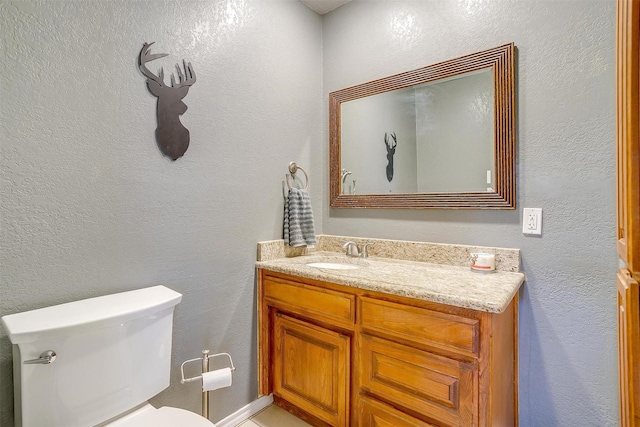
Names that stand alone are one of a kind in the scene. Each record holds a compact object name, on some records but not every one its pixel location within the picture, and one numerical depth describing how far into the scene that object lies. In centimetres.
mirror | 150
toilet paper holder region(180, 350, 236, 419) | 137
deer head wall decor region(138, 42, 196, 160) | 134
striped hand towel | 190
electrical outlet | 142
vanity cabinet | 109
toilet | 93
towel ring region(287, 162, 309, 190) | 197
